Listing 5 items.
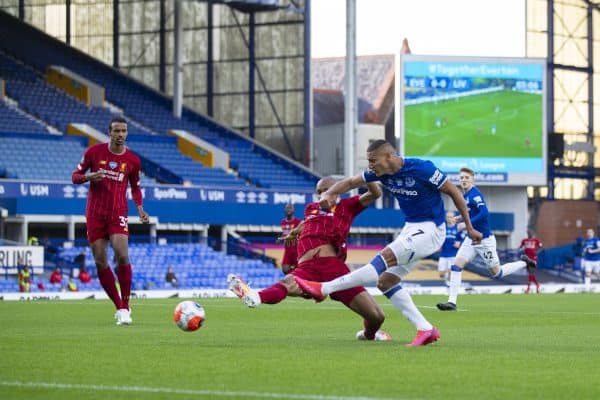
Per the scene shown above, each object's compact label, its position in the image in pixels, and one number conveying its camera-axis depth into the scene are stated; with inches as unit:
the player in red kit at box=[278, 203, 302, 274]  1036.1
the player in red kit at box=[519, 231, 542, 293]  1498.5
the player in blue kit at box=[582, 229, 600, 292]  1601.9
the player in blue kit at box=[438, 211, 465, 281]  1416.1
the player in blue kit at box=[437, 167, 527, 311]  861.2
